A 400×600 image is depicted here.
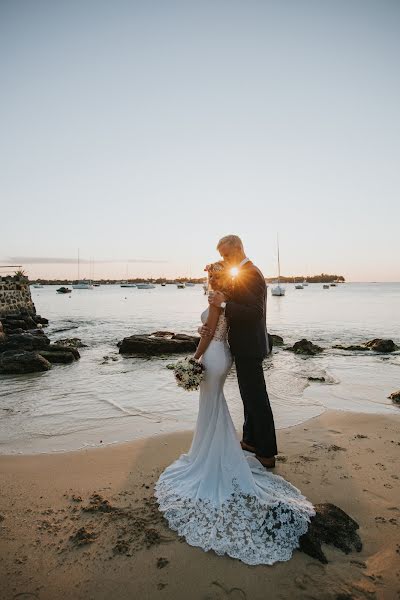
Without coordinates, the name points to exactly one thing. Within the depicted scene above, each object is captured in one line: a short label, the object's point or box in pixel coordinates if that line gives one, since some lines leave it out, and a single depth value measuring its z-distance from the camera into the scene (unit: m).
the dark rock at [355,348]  17.55
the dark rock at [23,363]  12.09
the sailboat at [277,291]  84.82
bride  3.27
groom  4.31
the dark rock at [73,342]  19.42
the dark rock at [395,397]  8.53
